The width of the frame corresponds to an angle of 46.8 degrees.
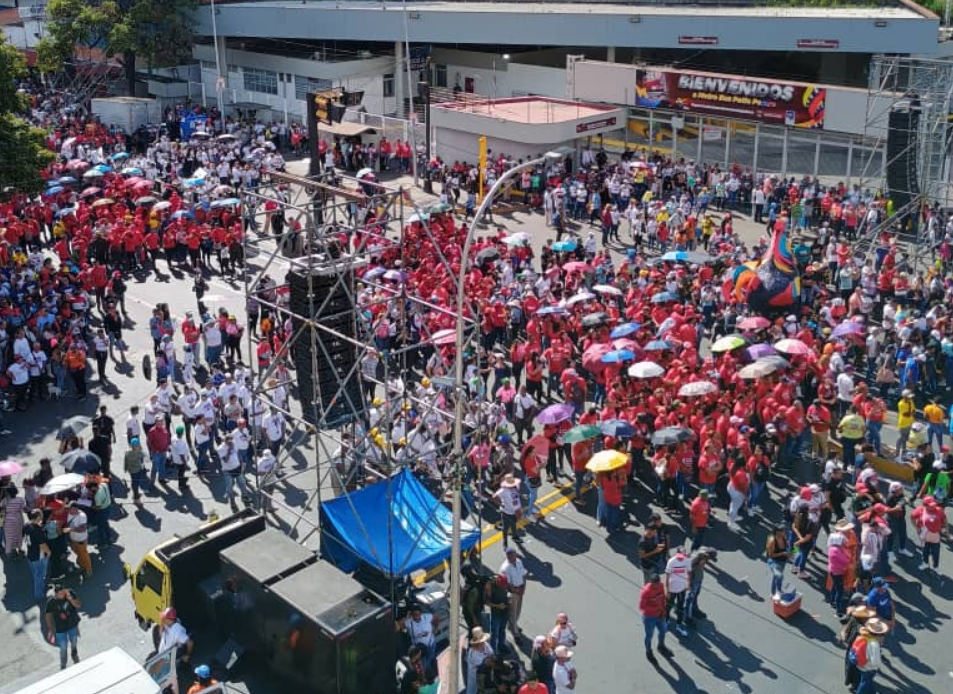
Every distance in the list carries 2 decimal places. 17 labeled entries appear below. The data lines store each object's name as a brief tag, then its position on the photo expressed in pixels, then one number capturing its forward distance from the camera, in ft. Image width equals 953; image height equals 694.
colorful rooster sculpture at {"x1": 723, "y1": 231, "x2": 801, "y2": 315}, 79.71
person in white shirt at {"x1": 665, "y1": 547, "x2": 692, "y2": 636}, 48.16
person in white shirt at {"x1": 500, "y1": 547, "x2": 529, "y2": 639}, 48.47
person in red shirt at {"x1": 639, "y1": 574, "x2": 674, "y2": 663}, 46.32
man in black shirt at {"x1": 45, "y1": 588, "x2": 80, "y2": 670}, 45.96
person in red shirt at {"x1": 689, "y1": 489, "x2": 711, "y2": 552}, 53.36
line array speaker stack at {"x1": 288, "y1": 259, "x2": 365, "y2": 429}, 50.52
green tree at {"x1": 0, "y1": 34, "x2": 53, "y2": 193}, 83.66
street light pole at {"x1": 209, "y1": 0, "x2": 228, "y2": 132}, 149.63
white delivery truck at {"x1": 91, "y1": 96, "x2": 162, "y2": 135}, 156.46
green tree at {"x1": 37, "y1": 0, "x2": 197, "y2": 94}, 162.30
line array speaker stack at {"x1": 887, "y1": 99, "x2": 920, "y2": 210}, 92.12
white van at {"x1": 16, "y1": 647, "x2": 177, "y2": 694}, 38.11
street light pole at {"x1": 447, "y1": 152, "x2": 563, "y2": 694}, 38.19
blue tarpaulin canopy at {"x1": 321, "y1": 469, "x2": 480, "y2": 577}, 48.85
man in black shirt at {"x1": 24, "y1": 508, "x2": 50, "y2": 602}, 51.16
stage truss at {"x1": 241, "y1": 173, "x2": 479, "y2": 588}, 49.80
